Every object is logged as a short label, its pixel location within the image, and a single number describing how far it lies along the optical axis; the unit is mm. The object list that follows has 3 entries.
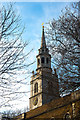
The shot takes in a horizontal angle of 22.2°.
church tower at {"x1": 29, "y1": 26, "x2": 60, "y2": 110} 42197
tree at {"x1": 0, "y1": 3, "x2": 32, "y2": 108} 10594
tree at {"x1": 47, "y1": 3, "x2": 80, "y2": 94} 15013
